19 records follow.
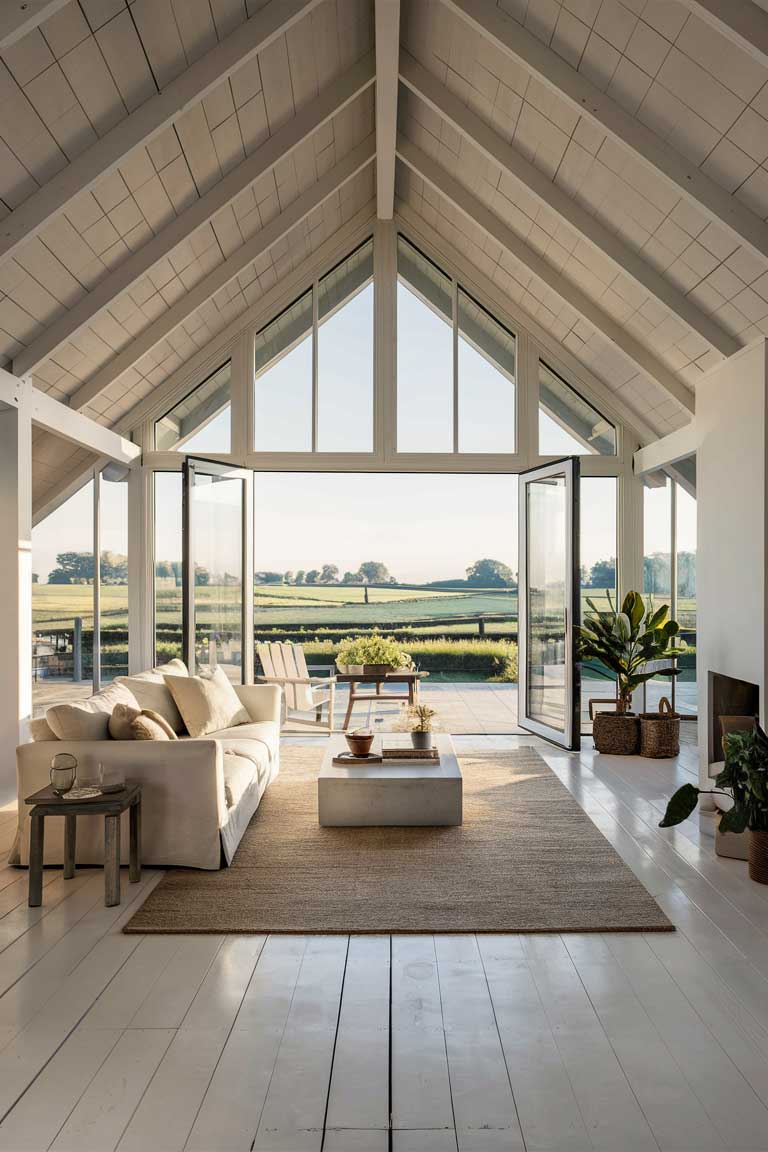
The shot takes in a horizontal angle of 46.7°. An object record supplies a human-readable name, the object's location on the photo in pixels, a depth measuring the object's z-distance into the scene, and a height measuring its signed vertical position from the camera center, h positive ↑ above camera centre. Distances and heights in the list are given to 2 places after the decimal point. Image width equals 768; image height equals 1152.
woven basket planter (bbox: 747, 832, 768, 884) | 3.88 -1.20
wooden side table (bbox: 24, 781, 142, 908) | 3.63 -1.00
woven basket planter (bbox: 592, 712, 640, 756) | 6.86 -1.17
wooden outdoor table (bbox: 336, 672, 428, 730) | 7.99 -0.87
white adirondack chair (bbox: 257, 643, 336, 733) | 7.80 -0.84
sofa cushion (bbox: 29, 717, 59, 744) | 4.25 -0.71
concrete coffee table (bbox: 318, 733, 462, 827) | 4.79 -1.17
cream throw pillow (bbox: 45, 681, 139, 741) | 4.17 -0.65
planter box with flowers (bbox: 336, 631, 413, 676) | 8.08 -0.70
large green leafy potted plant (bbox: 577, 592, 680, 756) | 6.89 -0.54
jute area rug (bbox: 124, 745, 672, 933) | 3.46 -1.31
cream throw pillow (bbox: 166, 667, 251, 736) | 5.54 -0.76
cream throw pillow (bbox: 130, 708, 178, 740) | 4.23 -0.70
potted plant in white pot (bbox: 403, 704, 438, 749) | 5.40 -0.86
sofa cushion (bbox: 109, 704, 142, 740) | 4.25 -0.66
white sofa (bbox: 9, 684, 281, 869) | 4.08 -0.97
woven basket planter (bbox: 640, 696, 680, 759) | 6.70 -1.16
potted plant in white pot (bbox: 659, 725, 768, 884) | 3.84 -0.94
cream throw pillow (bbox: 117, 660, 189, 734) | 5.34 -0.68
